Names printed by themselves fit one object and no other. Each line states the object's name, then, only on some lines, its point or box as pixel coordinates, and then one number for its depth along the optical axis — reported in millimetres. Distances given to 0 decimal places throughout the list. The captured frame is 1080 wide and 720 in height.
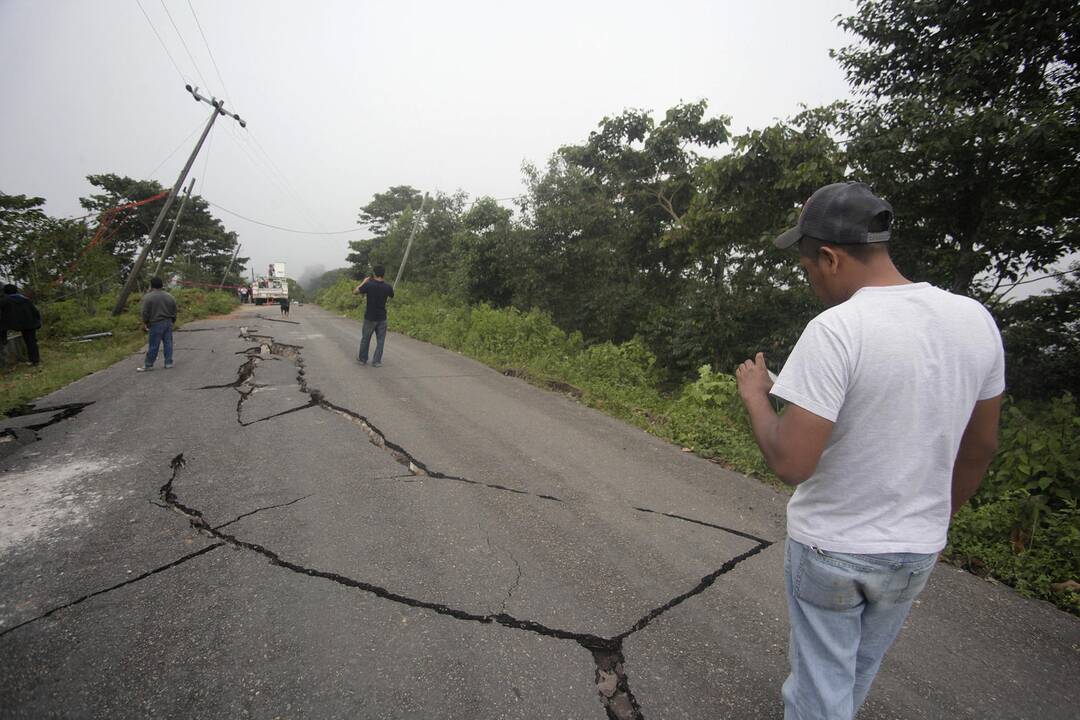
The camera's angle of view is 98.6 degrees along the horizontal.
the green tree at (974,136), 5160
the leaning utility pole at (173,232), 17312
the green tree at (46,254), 10625
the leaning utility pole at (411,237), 23525
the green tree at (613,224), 11156
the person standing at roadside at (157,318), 7578
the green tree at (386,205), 43844
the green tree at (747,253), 6770
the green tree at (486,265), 13625
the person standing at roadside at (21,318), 8609
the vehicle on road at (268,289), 38531
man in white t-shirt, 1120
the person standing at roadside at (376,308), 8555
